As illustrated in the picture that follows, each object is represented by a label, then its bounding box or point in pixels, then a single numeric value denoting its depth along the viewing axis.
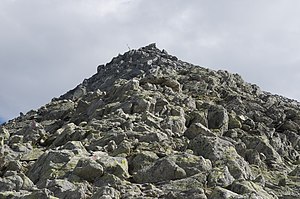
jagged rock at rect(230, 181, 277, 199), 27.61
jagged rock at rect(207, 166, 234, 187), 29.06
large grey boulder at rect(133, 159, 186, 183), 30.72
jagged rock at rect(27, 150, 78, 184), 31.81
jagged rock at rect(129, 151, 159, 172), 32.81
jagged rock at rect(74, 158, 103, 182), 30.09
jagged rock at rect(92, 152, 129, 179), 31.05
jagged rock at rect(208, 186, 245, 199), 25.95
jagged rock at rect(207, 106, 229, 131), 51.16
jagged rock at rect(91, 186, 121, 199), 25.51
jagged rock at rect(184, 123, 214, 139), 44.69
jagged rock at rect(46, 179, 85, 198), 26.33
